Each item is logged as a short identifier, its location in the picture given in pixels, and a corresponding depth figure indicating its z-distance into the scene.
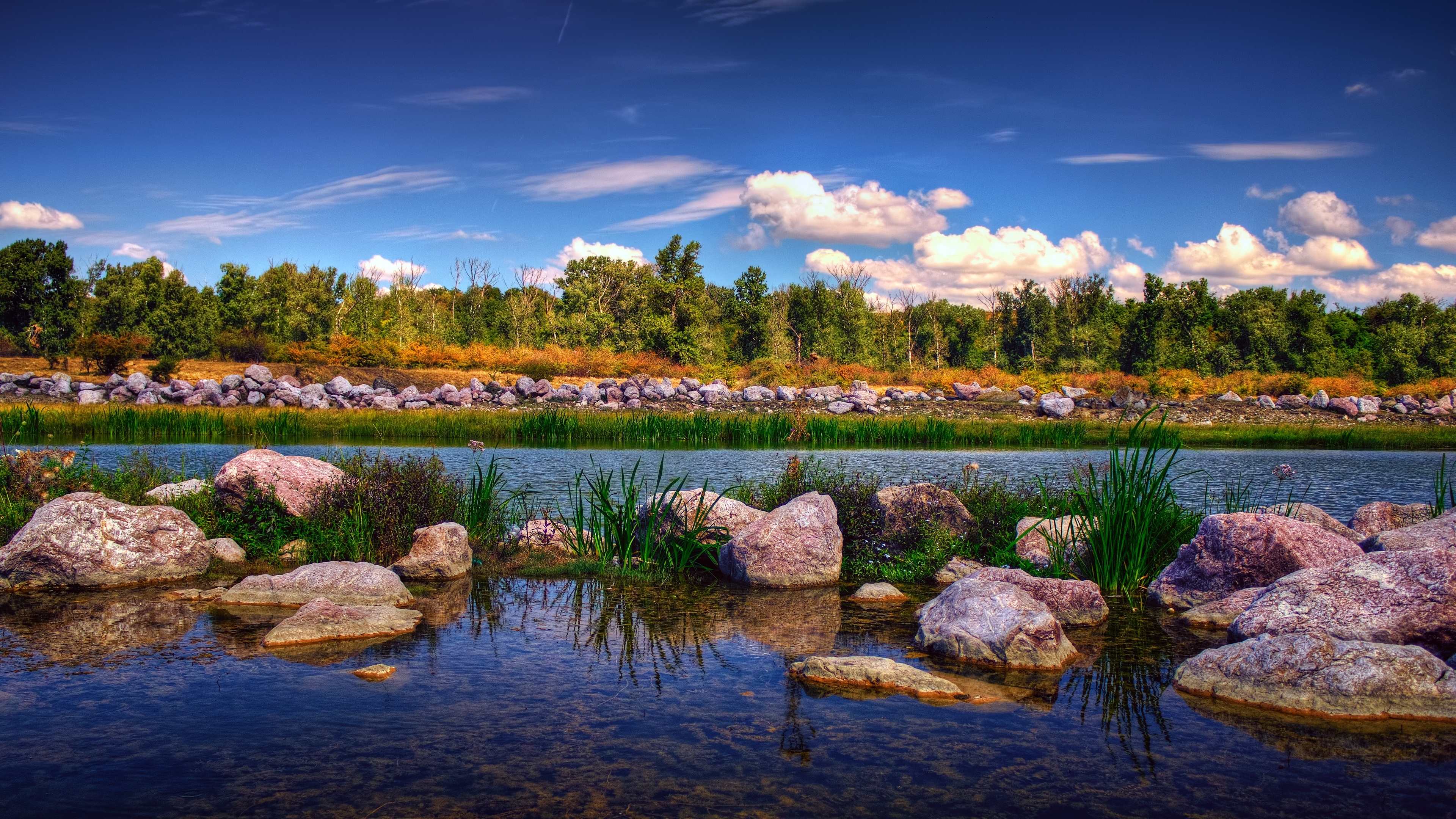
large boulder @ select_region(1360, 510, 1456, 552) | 7.13
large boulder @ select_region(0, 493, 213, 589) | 7.57
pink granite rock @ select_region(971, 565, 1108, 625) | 6.93
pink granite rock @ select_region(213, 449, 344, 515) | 8.90
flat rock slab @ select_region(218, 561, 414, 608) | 7.13
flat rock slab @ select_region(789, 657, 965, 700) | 5.28
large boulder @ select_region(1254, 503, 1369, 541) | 8.95
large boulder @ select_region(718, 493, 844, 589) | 8.16
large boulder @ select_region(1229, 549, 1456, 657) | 5.79
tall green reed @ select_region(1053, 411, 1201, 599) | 7.59
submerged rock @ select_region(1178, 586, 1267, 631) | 6.87
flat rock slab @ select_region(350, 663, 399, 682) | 5.41
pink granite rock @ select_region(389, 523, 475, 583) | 8.31
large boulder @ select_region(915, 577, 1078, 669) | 5.80
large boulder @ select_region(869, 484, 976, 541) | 9.12
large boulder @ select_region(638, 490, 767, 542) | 8.84
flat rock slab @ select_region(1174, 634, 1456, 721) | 4.88
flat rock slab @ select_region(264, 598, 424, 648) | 6.09
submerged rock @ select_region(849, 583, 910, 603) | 7.75
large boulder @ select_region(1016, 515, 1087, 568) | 8.05
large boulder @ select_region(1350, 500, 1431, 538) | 9.73
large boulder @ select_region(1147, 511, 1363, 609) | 7.18
